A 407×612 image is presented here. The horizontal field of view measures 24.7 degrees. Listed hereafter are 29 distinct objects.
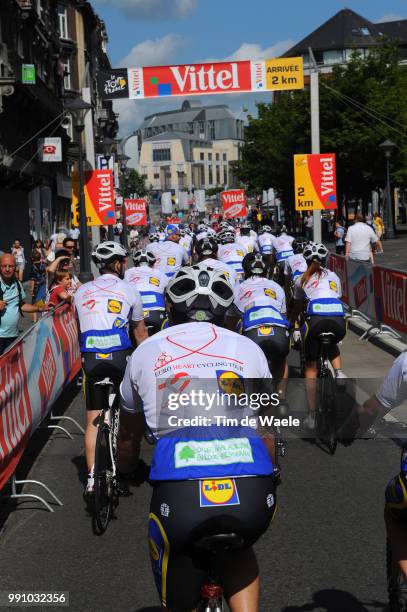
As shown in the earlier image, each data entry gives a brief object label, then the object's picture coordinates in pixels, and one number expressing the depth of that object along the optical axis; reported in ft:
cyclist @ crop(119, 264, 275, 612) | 10.33
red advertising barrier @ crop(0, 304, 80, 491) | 22.40
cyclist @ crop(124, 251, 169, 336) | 35.40
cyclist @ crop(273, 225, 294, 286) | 60.75
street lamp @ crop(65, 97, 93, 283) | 74.69
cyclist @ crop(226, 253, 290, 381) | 26.84
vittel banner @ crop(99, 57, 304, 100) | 72.28
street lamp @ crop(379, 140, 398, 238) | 144.77
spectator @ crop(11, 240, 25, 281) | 96.42
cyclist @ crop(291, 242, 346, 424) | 28.96
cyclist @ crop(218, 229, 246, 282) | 52.49
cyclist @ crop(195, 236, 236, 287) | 35.10
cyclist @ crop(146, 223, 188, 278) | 49.98
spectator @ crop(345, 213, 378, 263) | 61.77
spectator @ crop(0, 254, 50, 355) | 35.53
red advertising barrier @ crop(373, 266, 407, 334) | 44.57
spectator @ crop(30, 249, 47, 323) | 67.36
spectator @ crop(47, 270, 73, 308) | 39.91
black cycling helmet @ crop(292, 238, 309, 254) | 47.95
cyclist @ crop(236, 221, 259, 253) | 63.52
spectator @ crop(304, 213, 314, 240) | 142.66
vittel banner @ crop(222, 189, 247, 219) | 154.92
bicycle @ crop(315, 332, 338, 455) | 27.04
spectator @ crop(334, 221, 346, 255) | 123.75
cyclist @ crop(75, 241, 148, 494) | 22.08
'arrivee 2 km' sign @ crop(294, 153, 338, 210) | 70.49
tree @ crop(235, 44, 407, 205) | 181.68
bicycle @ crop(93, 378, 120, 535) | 19.98
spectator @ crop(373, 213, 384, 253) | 134.02
